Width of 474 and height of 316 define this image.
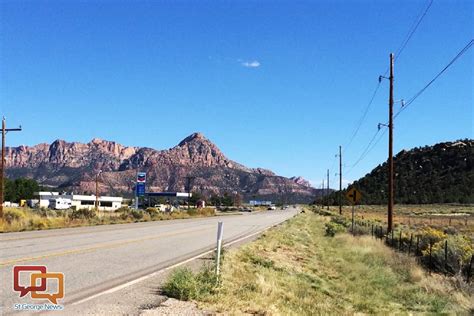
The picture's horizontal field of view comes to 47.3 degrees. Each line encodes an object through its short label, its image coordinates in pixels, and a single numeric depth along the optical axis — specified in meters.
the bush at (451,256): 17.61
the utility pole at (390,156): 29.05
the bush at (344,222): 43.01
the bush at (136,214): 51.46
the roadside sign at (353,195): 34.45
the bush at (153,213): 58.89
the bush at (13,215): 32.56
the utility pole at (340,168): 78.34
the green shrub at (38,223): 31.16
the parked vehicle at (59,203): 122.32
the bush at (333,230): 36.18
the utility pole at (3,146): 34.98
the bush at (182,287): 10.00
